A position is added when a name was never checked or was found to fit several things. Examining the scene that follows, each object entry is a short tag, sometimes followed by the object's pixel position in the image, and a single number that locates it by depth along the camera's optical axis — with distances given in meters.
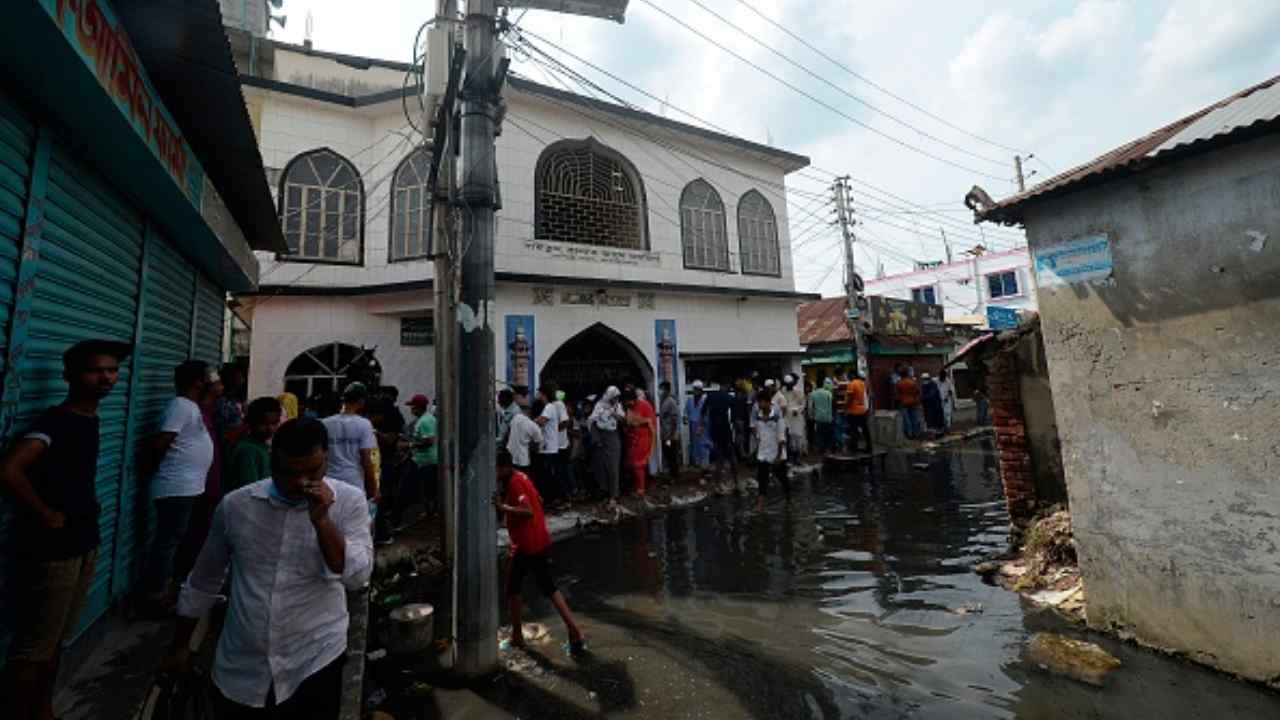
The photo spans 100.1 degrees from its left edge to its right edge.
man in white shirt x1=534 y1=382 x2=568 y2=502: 8.54
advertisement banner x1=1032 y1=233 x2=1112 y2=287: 4.11
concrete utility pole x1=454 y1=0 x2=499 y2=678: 3.81
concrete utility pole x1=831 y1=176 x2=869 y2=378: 15.16
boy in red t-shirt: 4.23
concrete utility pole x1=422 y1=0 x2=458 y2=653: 5.68
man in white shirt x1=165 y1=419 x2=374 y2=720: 1.87
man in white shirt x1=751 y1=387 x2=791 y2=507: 8.75
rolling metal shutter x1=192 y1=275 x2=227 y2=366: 6.42
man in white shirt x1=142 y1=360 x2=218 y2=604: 3.86
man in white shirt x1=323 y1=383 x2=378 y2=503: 4.58
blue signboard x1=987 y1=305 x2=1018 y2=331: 17.30
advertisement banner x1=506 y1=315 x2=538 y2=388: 10.33
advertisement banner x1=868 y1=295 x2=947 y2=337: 19.06
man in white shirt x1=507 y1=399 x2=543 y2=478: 7.50
